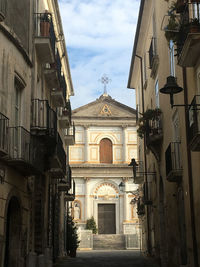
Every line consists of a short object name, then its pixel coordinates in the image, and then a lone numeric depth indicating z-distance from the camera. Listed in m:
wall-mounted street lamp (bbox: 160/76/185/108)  11.82
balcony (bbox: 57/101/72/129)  25.44
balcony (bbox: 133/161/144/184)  28.47
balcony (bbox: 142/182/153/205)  24.74
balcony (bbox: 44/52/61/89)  18.88
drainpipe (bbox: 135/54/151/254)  25.70
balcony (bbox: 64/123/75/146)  29.64
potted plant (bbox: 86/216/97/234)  42.78
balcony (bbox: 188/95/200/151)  11.13
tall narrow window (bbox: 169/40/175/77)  17.00
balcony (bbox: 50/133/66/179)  18.09
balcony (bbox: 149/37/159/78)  20.28
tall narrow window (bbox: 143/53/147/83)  25.33
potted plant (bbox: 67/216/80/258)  27.90
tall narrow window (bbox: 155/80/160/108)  21.23
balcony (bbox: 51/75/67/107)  21.21
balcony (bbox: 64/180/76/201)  29.75
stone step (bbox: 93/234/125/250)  40.00
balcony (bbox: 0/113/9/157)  11.99
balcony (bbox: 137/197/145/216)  28.11
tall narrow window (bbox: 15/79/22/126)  14.67
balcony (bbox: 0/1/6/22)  12.61
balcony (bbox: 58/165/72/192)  24.85
